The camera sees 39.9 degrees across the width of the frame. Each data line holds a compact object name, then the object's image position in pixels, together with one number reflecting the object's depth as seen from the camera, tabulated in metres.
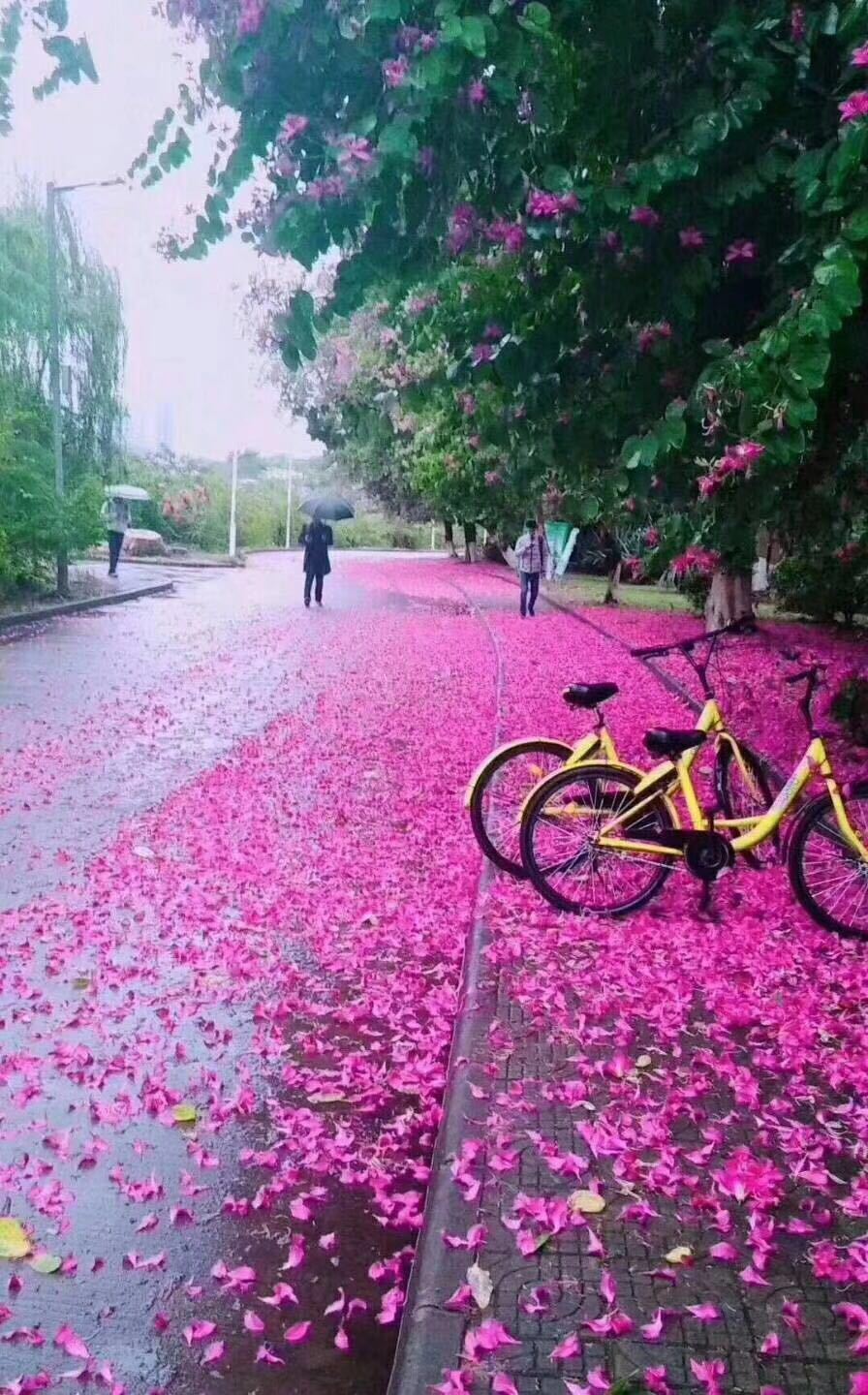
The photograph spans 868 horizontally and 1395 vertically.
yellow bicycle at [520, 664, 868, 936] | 5.46
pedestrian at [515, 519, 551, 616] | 21.78
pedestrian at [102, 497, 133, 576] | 28.95
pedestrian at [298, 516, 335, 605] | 23.58
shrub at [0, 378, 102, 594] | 19.48
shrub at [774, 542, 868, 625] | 19.12
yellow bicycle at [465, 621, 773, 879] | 5.85
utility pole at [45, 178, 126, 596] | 21.11
